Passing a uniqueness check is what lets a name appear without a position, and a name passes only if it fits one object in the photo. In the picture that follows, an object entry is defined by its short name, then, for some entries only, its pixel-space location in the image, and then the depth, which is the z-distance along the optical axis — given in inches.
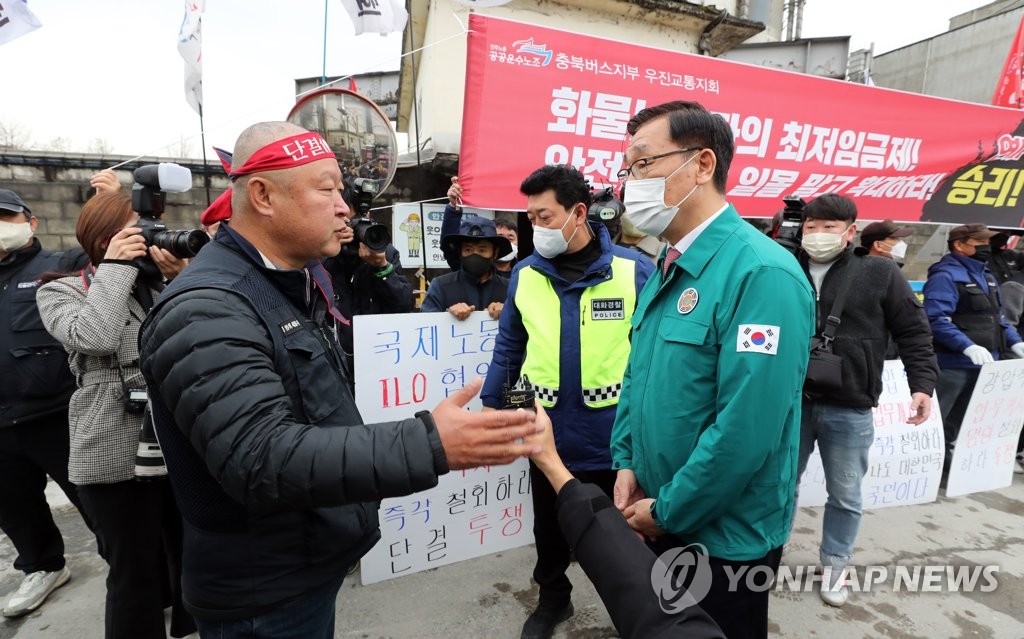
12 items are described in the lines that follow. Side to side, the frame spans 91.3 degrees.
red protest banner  141.4
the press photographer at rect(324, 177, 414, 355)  103.0
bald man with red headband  35.3
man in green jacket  49.9
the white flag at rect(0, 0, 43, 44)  126.9
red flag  243.4
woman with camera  73.2
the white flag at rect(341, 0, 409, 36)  167.9
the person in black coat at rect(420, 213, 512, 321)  126.0
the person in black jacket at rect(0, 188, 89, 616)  95.0
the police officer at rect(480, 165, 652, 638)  88.9
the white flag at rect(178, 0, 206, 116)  158.9
